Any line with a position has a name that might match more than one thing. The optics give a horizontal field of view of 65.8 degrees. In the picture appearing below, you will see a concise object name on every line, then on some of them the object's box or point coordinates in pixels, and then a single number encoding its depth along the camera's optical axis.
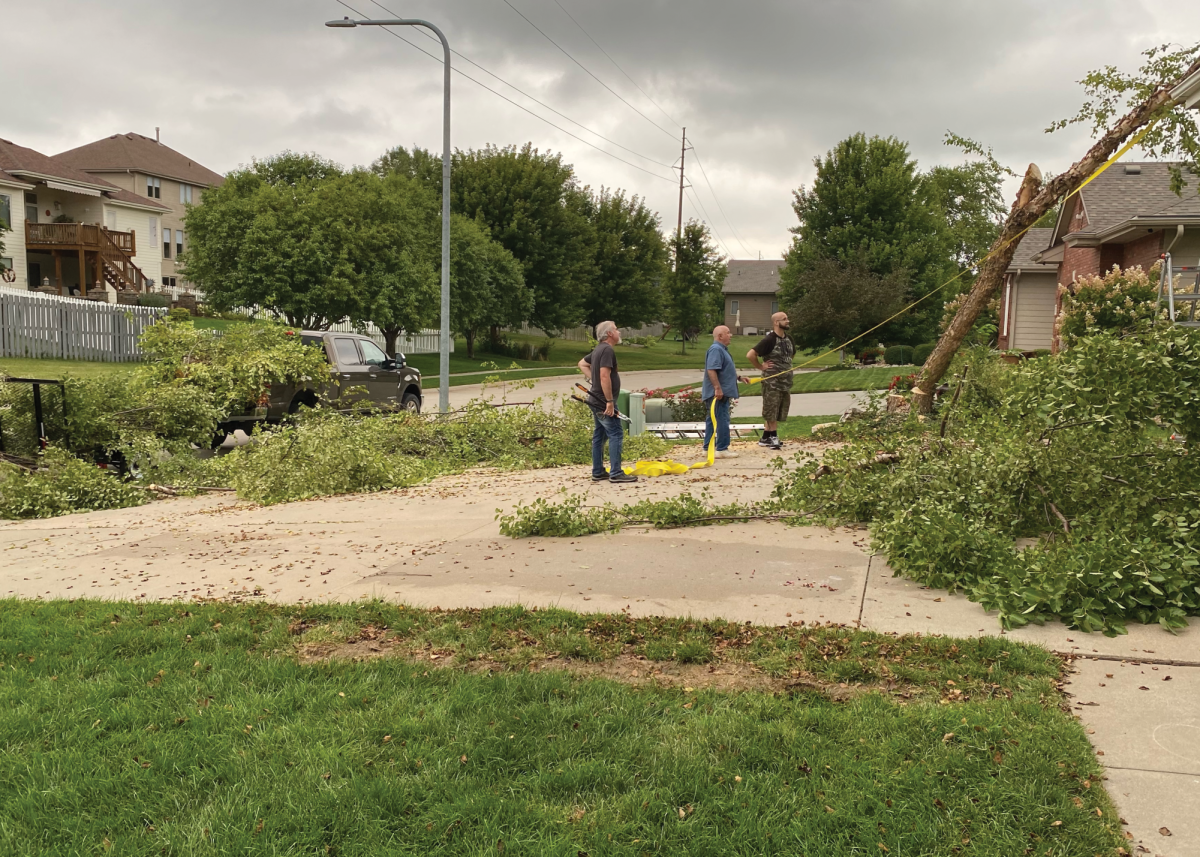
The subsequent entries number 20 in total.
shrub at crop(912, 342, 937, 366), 37.75
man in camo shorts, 12.30
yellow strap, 9.68
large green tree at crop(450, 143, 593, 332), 44.31
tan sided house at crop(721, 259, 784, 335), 87.50
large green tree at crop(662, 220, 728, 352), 55.66
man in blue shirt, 10.82
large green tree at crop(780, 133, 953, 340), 44.06
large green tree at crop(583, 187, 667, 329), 50.53
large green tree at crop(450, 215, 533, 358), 38.38
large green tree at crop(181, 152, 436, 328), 29.55
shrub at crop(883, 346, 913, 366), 40.03
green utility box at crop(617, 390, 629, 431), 15.01
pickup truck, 13.05
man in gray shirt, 9.56
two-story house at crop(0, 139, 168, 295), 38.41
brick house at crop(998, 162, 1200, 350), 18.69
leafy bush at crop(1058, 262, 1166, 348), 17.30
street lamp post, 17.68
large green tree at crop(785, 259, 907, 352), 37.88
